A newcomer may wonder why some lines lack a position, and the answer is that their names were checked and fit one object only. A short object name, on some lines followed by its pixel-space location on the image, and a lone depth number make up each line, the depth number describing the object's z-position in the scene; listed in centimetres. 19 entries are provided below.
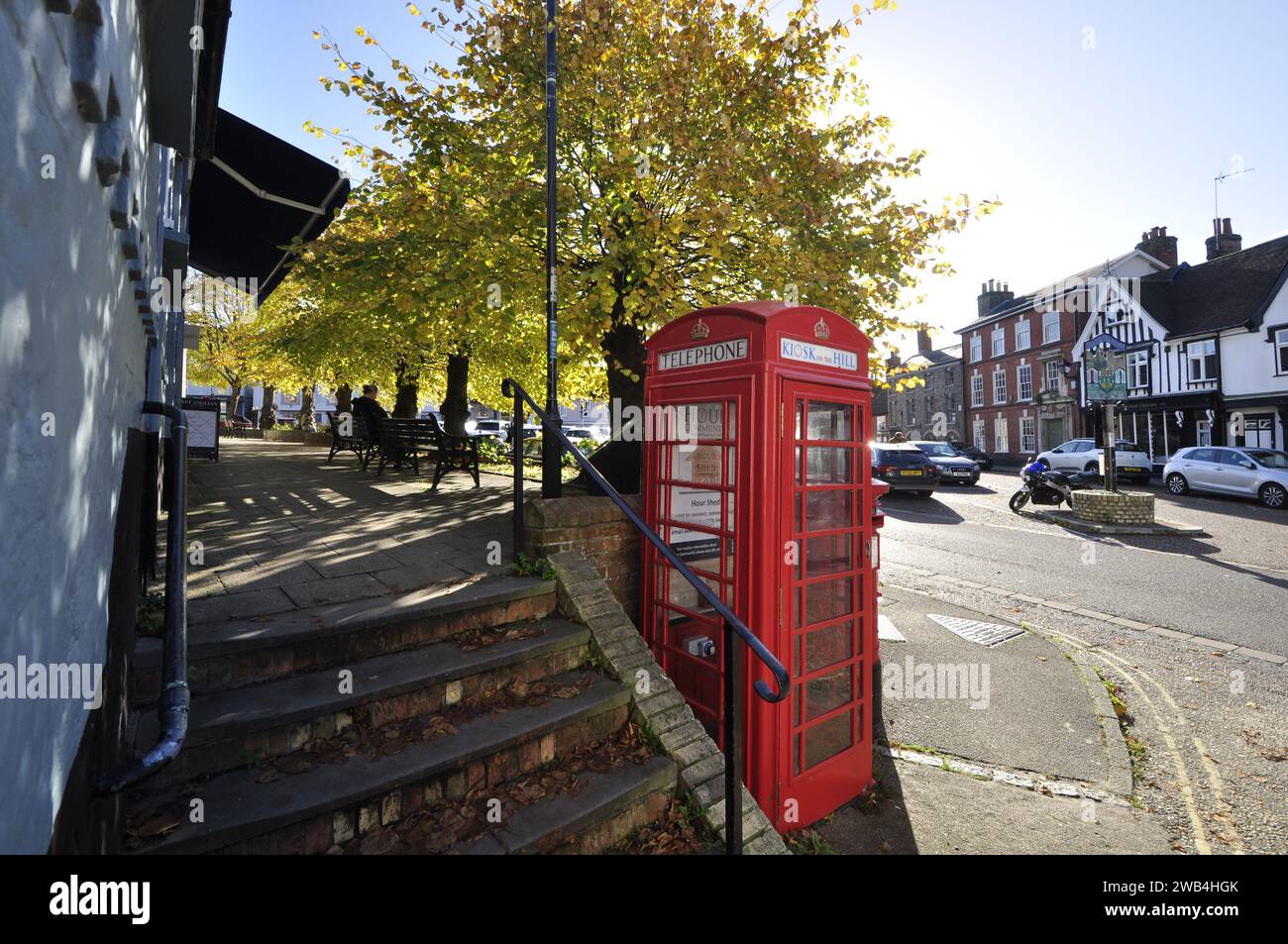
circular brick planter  1260
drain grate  669
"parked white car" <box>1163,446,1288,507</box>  1631
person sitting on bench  1134
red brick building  3262
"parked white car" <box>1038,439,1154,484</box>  2209
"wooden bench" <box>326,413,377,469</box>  1163
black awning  596
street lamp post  464
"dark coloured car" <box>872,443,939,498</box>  1736
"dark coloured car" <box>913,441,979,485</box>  2141
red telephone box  363
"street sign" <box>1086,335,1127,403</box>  1345
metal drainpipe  173
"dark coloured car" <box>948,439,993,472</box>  3309
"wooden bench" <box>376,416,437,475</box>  1004
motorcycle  1538
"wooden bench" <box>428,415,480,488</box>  889
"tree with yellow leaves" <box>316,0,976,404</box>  680
